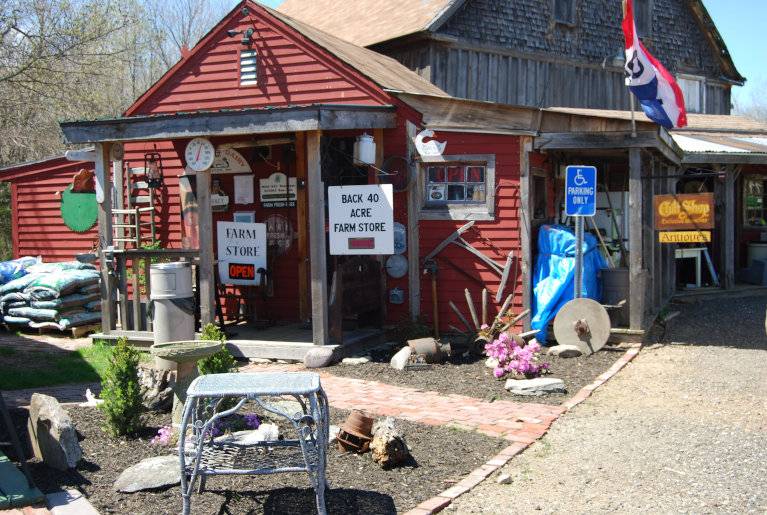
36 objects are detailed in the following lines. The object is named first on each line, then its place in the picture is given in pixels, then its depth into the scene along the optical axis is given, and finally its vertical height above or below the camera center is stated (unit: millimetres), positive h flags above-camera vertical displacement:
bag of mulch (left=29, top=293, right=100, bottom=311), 11703 -1112
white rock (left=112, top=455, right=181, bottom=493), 5078 -1624
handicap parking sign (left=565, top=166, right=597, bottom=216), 9844 +300
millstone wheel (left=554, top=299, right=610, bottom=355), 9695 -1325
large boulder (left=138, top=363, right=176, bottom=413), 6871 -1421
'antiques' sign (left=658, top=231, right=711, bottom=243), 10406 -287
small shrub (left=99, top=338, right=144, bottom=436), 6047 -1288
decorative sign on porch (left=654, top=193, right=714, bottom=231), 10273 +40
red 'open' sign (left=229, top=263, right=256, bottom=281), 11117 -673
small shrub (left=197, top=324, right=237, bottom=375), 6477 -1133
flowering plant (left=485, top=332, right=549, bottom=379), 8414 -1504
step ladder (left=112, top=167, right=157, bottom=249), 12594 +176
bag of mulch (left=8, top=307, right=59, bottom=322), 11703 -1275
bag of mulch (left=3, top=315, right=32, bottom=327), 11992 -1400
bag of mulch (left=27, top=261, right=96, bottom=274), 12375 -644
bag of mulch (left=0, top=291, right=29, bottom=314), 12016 -1104
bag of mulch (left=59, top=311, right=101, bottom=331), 11695 -1374
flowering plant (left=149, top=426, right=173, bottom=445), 5992 -1611
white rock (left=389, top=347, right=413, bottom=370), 9094 -1592
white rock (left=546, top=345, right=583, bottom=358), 9654 -1624
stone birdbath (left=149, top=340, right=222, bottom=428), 5984 -998
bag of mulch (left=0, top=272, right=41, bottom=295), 12062 -854
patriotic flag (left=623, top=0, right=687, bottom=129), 9910 +1685
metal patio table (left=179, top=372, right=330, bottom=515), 4324 -1277
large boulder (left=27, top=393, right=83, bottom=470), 5355 -1416
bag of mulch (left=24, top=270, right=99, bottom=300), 11711 -849
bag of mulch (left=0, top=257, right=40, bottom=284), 13180 -712
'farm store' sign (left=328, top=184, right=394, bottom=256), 9594 +17
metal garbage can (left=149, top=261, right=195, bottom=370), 9250 -919
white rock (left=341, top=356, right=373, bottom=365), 9406 -1654
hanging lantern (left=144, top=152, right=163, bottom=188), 12445 +874
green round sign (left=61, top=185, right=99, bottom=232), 14734 +311
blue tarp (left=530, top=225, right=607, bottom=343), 10320 -763
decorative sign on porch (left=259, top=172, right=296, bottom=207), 11688 +469
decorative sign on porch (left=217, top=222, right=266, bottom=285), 11016 -396
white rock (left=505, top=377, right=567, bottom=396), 7879 -1675
